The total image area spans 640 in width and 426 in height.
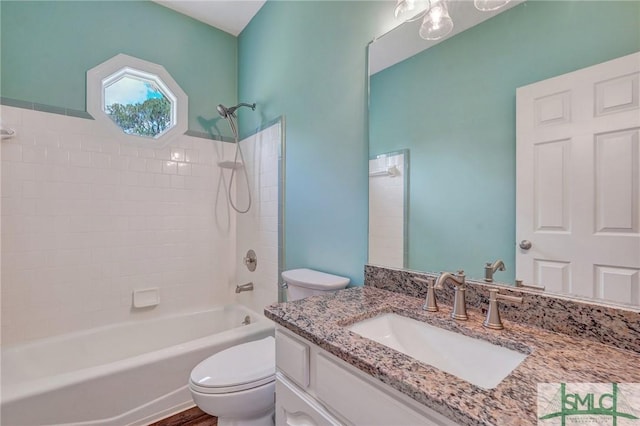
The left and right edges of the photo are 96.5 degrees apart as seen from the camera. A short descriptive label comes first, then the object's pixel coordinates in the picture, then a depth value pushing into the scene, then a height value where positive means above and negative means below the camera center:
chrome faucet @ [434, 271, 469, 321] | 0.90 -0.27
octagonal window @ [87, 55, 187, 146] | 2.00 +0.87
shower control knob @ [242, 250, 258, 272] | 2.31 -0.40
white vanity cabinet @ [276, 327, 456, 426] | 0.60 -0.46
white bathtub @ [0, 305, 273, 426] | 1.30 -0.88
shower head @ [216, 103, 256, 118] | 2.30 +0.83
